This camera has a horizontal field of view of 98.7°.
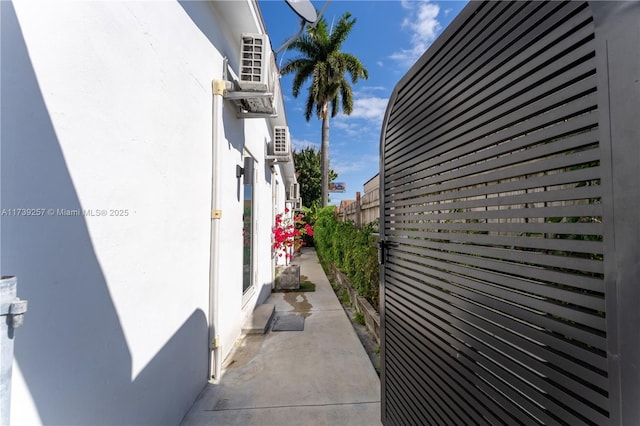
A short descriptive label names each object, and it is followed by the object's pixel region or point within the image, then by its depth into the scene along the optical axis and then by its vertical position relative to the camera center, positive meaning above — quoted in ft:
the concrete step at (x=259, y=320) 12.44 -4.92
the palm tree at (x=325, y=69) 43.73 +24.35
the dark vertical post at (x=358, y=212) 20.92 +0.47
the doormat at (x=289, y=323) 13.01 -5.21
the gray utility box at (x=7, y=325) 2.45 -0.97
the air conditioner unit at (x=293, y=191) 34.29 +3.46
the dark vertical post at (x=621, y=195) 2.17 +0.18
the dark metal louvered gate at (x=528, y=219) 2.30 -0.02
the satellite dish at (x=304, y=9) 9.61 +7.66
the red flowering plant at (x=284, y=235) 21.30 -1.36
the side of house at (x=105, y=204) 3.40 +0.25
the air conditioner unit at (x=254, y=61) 9.59 +5.53
